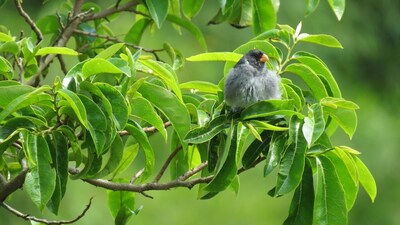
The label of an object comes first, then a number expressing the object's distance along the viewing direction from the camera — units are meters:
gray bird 5.86
